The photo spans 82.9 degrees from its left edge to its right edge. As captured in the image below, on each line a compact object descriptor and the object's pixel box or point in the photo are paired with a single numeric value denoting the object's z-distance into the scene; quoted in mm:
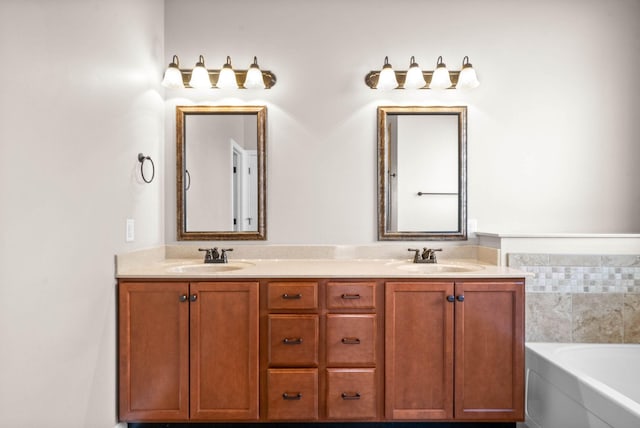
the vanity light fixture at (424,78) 2281
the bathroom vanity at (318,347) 1856
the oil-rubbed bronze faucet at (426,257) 2301
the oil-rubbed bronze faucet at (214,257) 2290
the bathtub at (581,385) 1470
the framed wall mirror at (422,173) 2398
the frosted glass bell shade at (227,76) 2303
